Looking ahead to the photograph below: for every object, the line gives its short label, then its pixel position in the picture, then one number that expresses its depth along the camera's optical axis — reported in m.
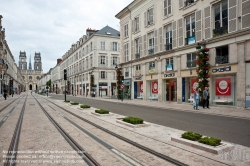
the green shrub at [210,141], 5.21
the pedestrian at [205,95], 16.32
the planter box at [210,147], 4.97
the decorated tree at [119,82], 32.81
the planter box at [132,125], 8.20
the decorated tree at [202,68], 17.80
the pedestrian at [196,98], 15.62
